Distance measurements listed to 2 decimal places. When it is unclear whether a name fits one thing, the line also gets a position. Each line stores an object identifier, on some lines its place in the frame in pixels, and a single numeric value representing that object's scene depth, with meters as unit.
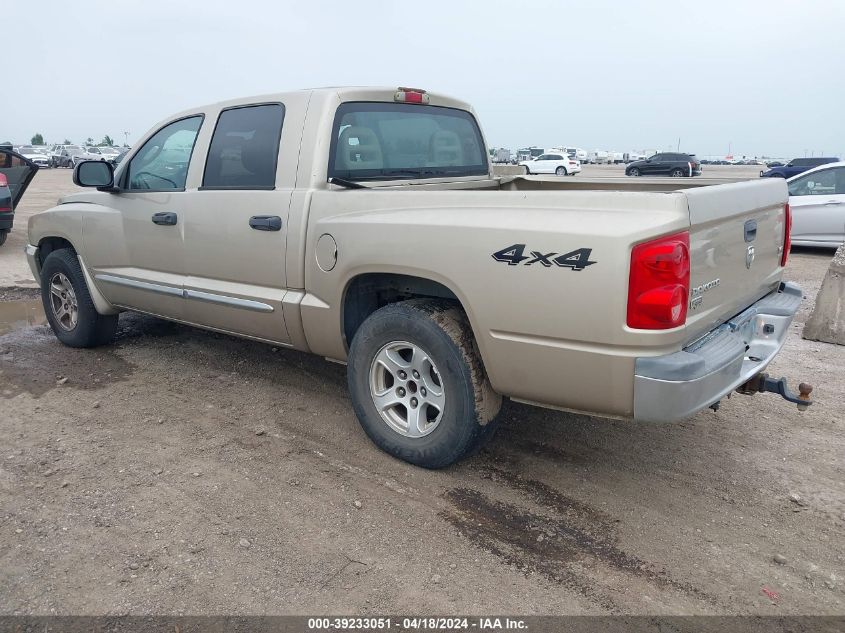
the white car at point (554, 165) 41.84
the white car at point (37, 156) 45.97
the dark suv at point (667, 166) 33.34
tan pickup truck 2.79
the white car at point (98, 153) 43.93
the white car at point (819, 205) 10.29
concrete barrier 5.83
